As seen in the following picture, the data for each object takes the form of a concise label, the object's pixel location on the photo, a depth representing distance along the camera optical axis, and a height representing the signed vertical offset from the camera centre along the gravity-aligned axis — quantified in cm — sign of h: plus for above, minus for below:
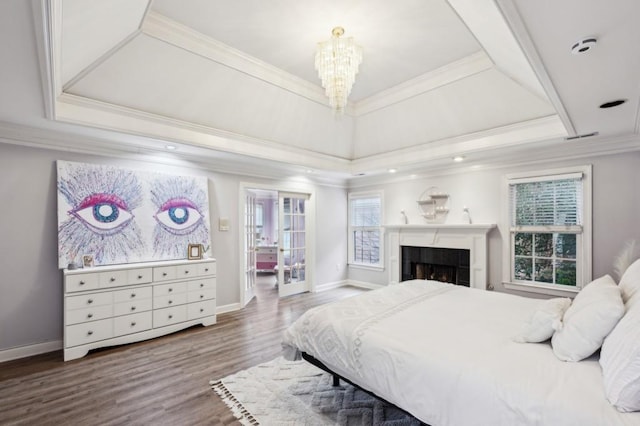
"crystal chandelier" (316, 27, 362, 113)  291 +151
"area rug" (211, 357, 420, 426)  209 -145
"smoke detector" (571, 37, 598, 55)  153 +90
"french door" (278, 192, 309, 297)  559 -56
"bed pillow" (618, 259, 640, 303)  175 -43
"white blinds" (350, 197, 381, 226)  614 +7
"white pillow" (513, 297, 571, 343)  170 -65
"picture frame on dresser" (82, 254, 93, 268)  337 -52
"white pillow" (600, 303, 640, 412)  114 -62
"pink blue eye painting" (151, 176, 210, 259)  399 -1
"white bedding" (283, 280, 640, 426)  127 -78
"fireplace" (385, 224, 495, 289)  450 -62
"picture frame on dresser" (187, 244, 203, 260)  413 -52
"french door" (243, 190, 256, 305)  507 -55
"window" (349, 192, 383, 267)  606 -31
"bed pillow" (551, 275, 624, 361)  147 -58
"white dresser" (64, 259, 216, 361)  310 -102
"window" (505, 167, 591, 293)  373 -20
